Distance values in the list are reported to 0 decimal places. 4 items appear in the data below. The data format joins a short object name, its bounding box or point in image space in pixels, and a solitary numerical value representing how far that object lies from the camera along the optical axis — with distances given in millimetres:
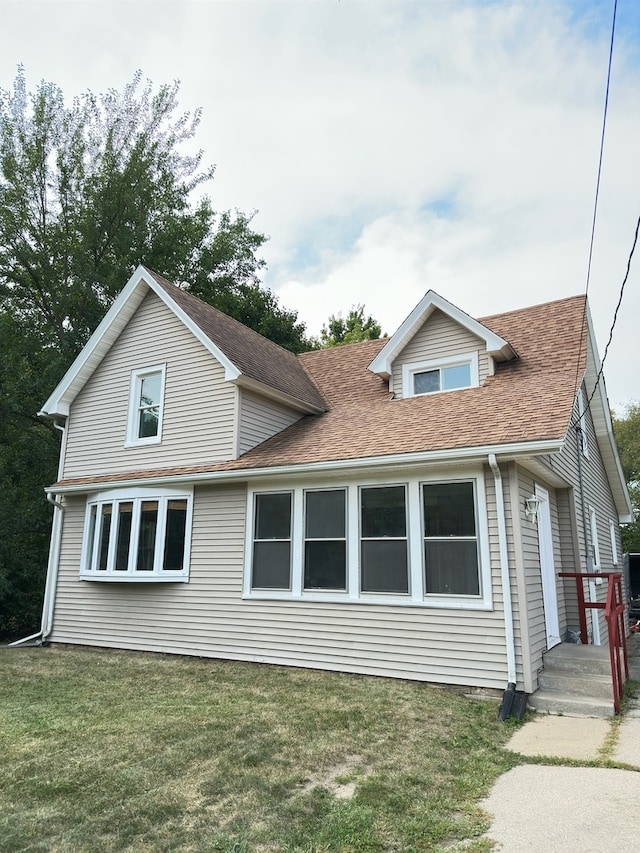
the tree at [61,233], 16000
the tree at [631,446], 31016
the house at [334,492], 7188
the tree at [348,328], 29833
